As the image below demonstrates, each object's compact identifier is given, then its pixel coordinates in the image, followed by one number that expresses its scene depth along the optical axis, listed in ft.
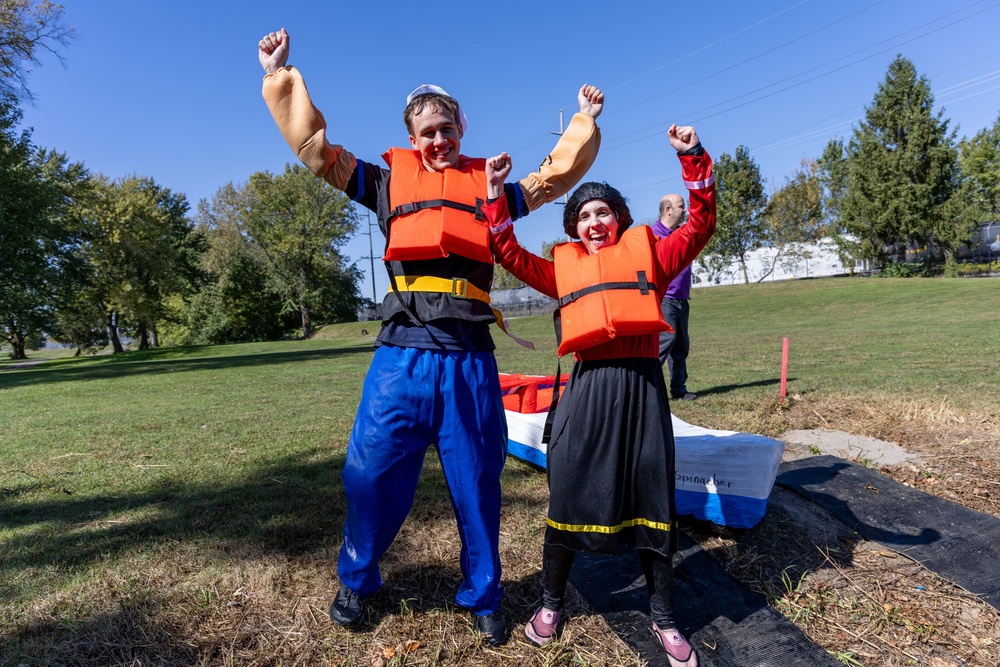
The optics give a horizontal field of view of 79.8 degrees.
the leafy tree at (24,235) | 68.03
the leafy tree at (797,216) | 143.95
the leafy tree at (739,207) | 136.15
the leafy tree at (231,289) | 149.48
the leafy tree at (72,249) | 82.07
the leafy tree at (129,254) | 112.57
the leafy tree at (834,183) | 140.40
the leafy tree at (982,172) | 115.03
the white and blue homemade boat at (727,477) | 11.59
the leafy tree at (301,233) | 155.33
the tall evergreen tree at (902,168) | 116.37
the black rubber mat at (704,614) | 8.69
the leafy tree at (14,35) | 58.03
